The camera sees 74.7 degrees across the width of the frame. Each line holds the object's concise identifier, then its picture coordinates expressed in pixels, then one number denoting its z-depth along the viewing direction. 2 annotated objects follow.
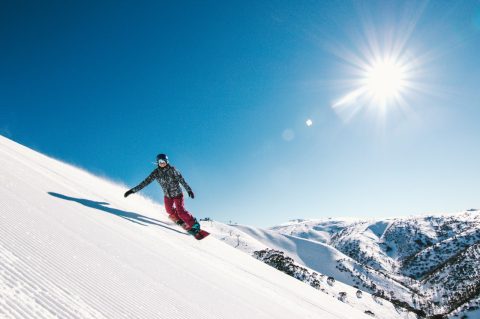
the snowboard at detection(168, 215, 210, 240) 8.99
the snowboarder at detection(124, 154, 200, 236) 10.08
